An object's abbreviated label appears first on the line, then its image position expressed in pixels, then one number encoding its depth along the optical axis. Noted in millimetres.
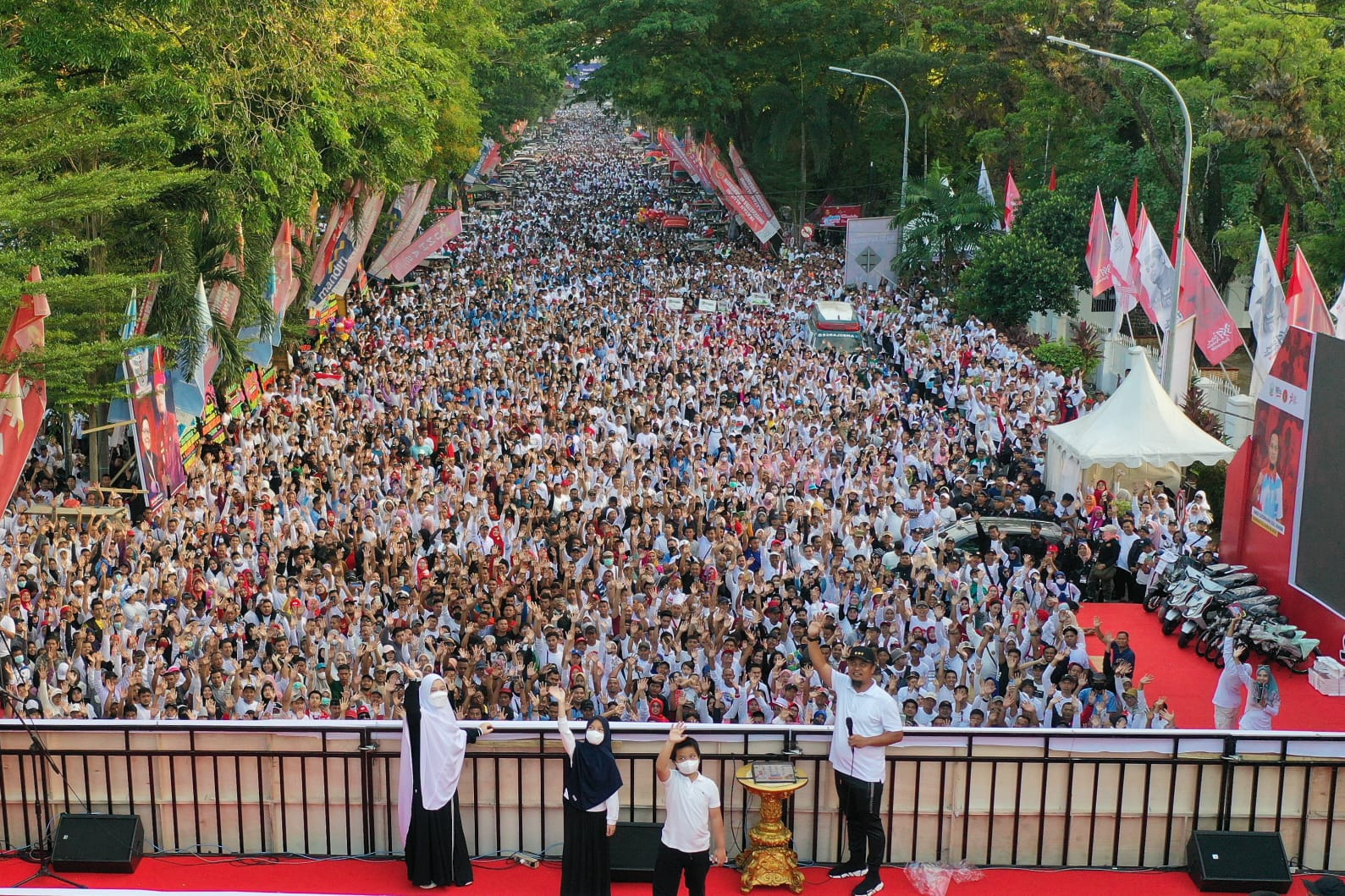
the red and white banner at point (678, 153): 56781
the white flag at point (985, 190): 37219
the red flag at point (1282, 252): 21469
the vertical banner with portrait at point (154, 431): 17141
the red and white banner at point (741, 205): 43812
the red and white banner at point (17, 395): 13172
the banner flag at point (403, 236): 32688
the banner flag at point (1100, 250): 24641
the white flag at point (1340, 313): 15388
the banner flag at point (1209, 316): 20016
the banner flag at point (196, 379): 18922
